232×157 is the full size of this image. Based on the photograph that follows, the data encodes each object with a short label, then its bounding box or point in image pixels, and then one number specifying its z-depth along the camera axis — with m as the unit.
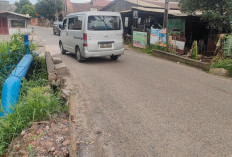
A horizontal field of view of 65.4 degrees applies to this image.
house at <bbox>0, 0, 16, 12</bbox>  66.82
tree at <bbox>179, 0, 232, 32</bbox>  8.51
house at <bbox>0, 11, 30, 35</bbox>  25.79
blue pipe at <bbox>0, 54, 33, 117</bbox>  4.03
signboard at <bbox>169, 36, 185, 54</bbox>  8.89
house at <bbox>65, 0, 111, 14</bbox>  37.12
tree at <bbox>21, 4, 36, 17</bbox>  53.75
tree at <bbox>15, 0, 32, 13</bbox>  61.82
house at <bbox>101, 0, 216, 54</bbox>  10.25
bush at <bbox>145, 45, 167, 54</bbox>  9.98
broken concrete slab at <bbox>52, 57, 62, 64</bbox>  6.33
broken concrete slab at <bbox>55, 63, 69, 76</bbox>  5.75
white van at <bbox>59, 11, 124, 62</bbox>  7.19
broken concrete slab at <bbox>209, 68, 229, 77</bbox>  6.35
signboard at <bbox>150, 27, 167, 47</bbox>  9.91
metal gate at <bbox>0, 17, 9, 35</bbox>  25.79
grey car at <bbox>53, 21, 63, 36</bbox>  22.66
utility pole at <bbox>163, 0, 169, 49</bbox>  9.68
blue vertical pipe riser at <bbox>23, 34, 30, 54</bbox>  6.11
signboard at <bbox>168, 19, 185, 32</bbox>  11.71
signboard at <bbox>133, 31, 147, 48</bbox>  11.43
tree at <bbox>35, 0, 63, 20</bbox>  42.94
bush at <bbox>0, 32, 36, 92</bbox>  6.05
